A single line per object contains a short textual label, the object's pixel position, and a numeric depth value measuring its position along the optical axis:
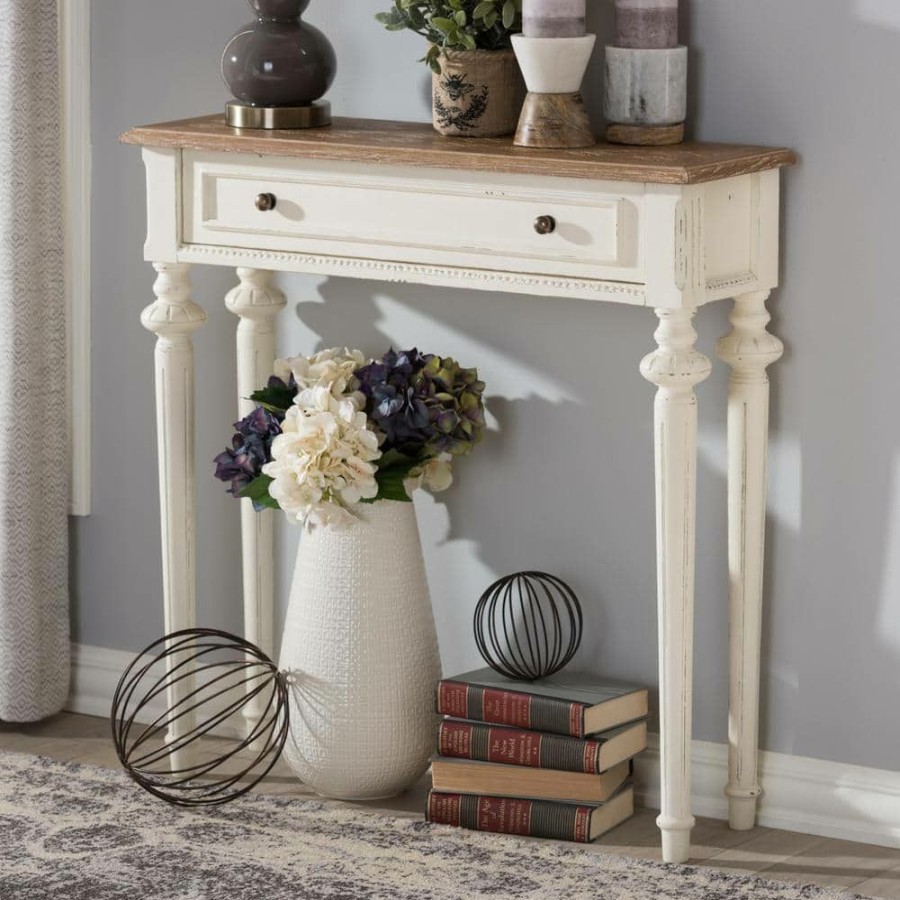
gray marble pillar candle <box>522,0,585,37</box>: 3.90
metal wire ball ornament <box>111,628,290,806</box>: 4.35
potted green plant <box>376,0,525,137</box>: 4.06
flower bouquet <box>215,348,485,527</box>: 4.20
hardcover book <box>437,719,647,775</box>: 4.14
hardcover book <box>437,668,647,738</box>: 4.16
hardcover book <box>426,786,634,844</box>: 4.16
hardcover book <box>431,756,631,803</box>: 4.17
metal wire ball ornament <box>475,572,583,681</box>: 4.40
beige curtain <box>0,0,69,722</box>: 4.71
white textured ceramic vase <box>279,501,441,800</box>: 4.33
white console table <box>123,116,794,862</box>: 3.73
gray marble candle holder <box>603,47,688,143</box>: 3.95
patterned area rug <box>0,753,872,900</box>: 3.88
